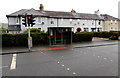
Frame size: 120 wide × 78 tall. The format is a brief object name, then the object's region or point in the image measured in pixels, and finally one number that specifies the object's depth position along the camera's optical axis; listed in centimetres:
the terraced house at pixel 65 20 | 2113
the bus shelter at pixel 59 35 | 1158
